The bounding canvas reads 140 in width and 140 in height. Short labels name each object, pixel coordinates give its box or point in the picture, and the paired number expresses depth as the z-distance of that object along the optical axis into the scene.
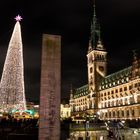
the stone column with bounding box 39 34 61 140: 27.30
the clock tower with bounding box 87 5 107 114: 161.50
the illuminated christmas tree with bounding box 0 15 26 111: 56.13
